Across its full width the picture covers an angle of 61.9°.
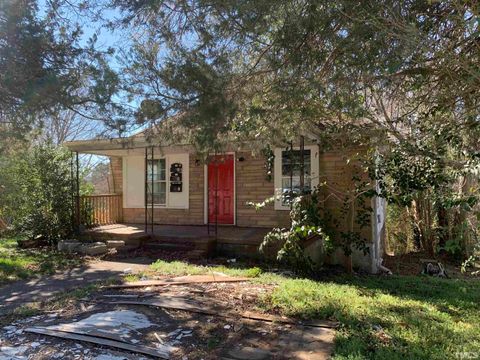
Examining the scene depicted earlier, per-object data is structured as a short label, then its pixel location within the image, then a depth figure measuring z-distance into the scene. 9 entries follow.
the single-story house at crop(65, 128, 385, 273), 9.55
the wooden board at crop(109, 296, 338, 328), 4.44
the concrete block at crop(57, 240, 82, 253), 9.86
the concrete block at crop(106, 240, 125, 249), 10.10
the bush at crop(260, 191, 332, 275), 7.19
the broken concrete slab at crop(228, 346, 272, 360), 3.57
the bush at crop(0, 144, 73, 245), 10.80
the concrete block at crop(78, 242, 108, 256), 9.55
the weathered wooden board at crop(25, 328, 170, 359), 3.62
